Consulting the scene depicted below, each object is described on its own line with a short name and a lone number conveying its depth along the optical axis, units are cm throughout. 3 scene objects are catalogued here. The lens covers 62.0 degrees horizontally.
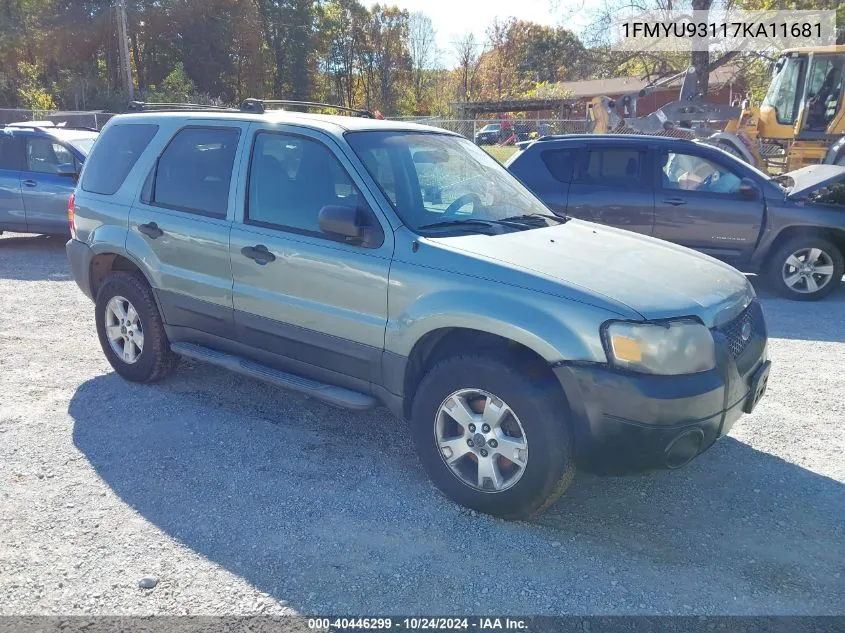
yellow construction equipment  1370
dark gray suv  795
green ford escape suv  312
